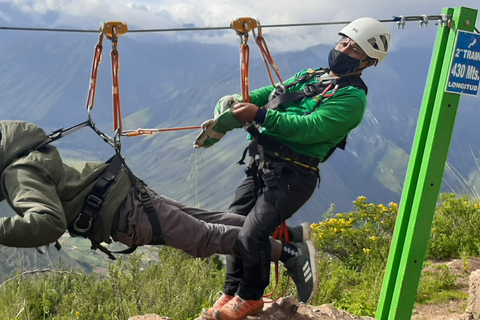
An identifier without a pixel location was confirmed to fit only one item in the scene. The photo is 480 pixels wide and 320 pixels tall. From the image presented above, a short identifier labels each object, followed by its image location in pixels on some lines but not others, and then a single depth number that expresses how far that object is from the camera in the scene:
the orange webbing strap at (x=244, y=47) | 4.13
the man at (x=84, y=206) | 3.50
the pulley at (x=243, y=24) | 4.12
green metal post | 3.89
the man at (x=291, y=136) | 4.15
